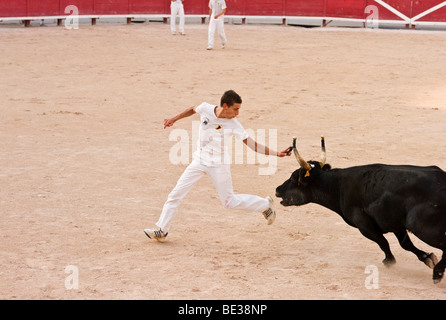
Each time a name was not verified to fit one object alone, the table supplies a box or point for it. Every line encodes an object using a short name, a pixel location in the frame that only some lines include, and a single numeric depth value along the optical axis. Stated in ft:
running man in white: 39.62
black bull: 33.57
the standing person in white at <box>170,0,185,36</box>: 128.21
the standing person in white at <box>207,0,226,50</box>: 112.72
